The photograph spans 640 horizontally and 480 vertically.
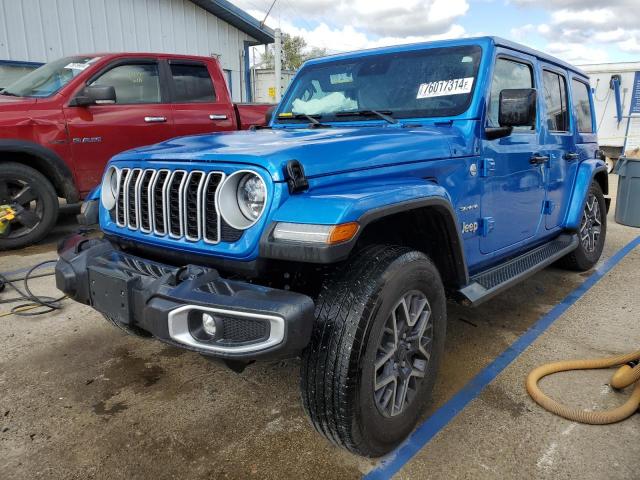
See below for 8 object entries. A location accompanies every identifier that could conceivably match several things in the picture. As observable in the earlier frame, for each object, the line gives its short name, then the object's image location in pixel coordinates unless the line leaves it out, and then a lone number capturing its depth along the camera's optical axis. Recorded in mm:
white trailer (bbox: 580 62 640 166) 14516
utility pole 12234
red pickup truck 5219
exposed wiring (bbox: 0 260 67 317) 3863
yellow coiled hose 2494
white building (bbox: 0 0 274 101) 9266
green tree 40819
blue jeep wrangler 1883
